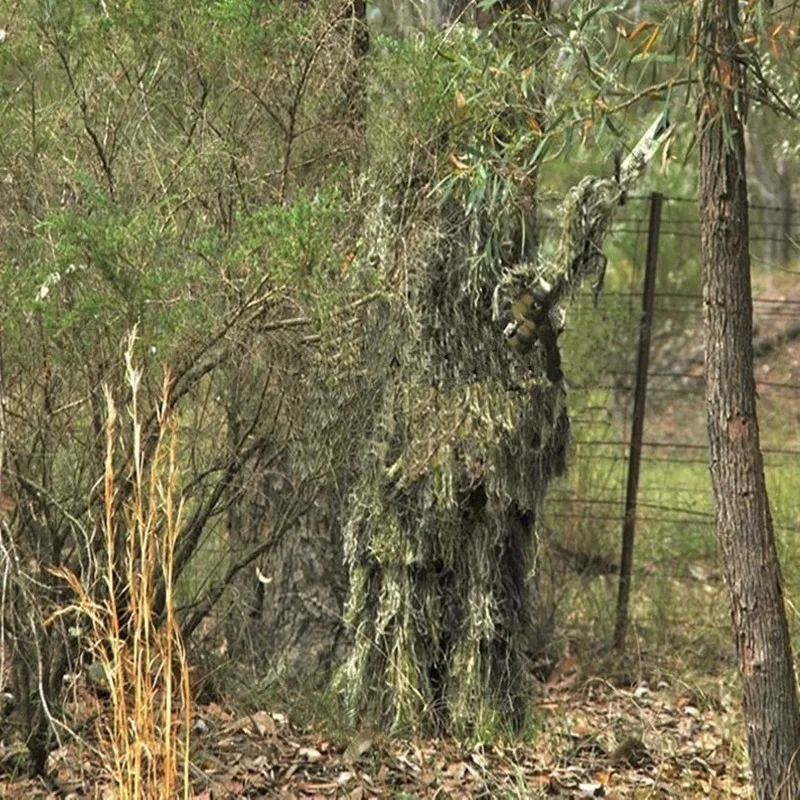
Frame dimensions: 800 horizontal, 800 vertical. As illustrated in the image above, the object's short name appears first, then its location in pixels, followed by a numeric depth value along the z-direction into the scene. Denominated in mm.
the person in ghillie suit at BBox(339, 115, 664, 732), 11557
